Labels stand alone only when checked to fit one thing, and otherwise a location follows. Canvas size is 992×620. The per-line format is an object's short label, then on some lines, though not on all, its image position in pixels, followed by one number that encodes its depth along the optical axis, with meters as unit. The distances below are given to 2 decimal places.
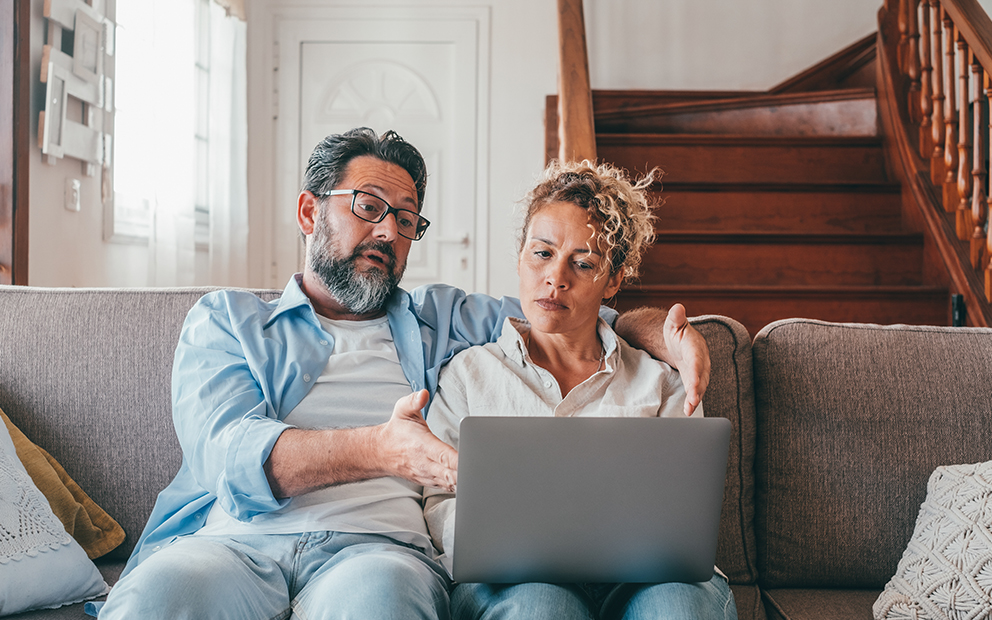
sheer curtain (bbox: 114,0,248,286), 2.92
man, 0.96
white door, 4.09
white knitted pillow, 1.11
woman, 1.25
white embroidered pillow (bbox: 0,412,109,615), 1.09
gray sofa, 1.35
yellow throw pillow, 1.29
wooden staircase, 2.61
